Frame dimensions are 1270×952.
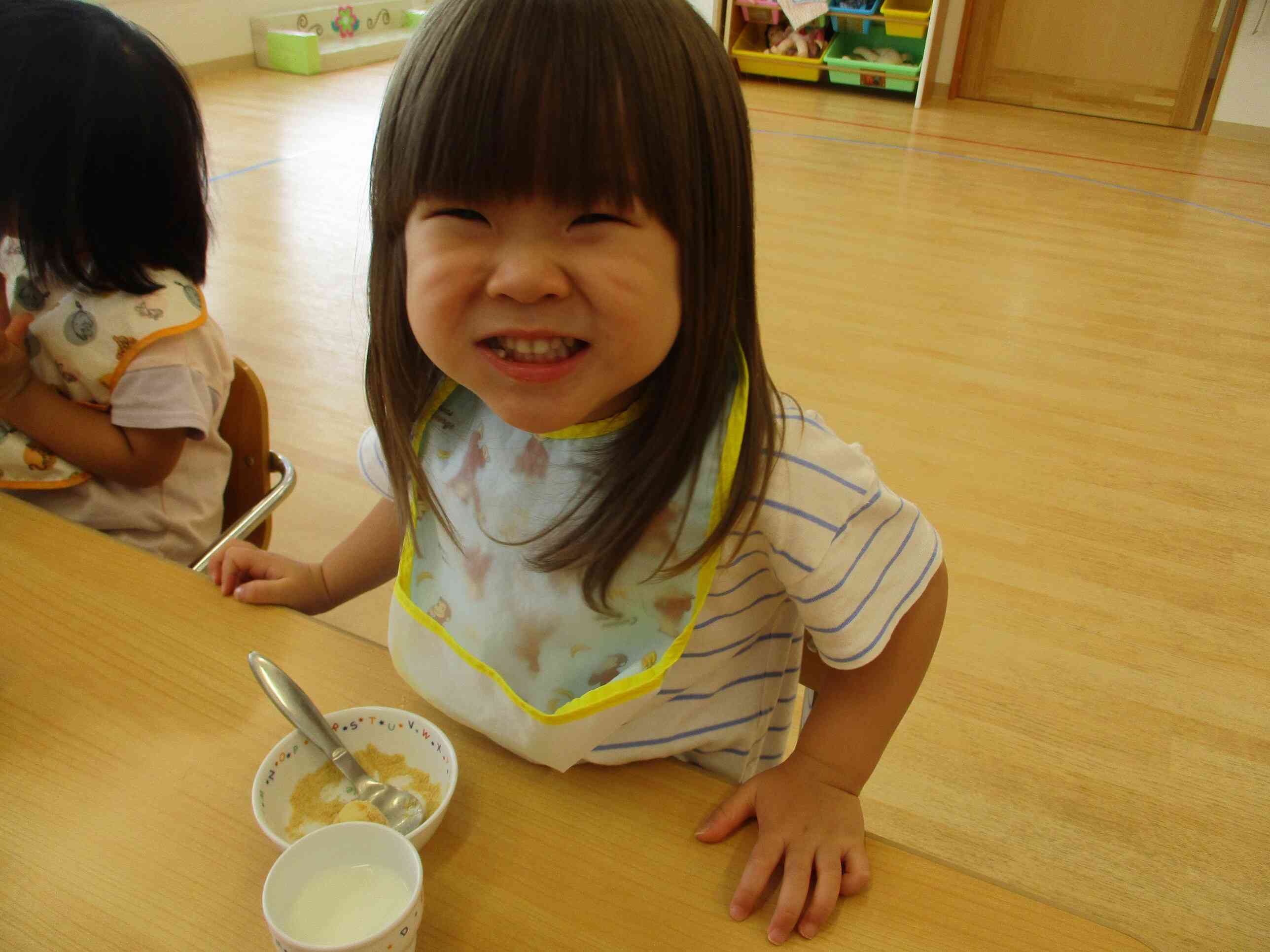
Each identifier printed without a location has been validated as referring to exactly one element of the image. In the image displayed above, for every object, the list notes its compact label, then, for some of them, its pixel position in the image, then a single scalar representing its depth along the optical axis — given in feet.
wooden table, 1.61
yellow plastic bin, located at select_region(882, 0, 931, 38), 16.75
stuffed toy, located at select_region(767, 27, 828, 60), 17.81
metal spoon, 1.84
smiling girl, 1.65
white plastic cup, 1.43
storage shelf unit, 16.62
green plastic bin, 17.04
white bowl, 1.78
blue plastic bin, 17.17
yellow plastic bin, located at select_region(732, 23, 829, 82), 17.98
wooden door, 16.14
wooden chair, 3.62
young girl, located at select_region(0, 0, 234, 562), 3.13
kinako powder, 1.82
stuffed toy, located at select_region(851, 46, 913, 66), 17.31
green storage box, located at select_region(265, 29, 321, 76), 16.92
